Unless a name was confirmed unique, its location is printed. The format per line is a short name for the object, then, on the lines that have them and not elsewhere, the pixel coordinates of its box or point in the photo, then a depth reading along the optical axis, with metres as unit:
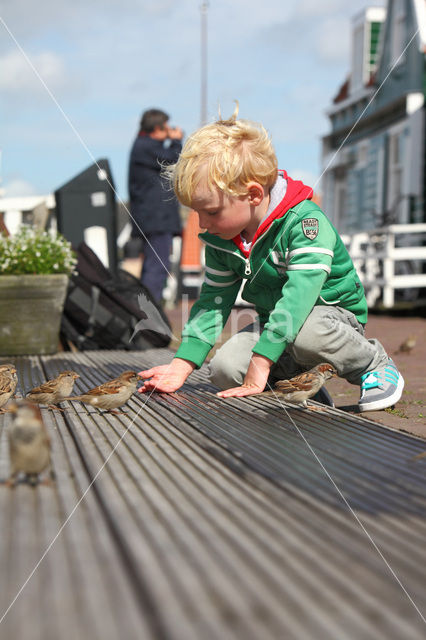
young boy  3.13
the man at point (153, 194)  7.79
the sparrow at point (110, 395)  2.82
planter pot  5.46
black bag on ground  5.84
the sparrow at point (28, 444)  1.69
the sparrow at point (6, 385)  2.82
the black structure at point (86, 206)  7.61
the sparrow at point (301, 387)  2.99
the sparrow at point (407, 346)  6.22
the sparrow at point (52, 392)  2.92
